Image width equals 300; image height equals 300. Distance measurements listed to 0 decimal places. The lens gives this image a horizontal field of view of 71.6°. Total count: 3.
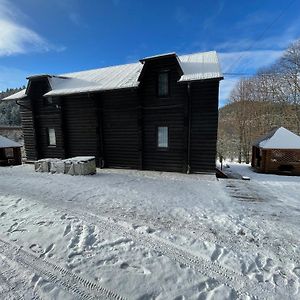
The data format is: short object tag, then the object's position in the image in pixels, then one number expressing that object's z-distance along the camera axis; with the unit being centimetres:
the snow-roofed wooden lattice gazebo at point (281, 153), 1165
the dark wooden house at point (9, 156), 1630
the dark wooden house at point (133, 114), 1022
